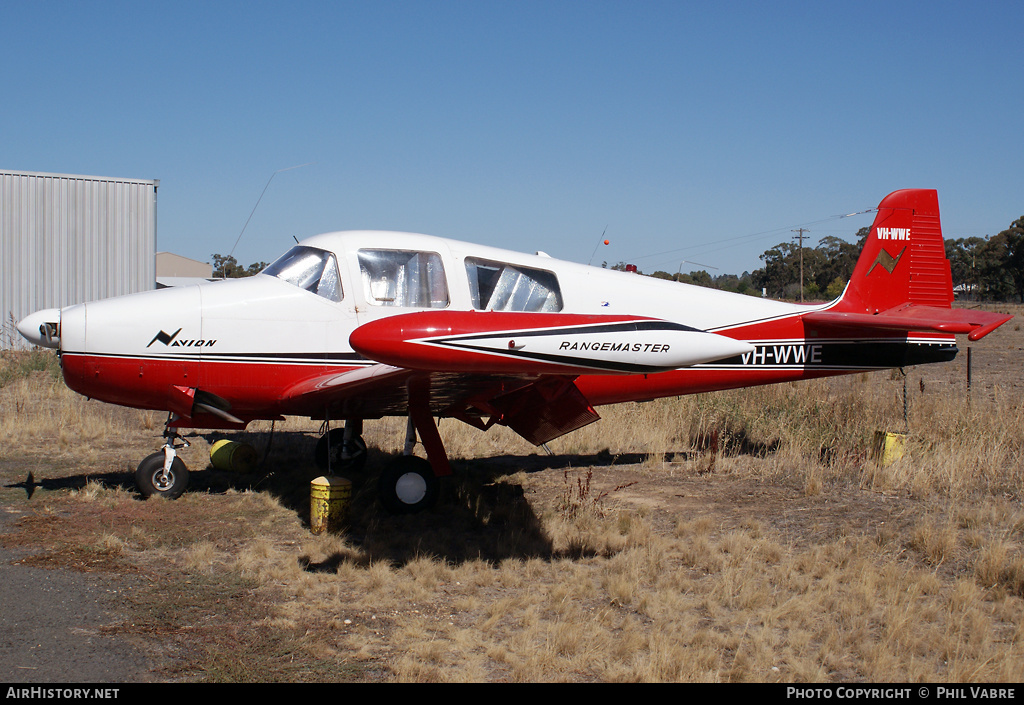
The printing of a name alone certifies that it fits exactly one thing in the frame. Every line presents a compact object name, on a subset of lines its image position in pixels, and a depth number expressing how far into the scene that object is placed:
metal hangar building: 18.53
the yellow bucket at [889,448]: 7.54
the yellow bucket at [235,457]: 7.69
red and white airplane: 5.89
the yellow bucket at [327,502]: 5.68
